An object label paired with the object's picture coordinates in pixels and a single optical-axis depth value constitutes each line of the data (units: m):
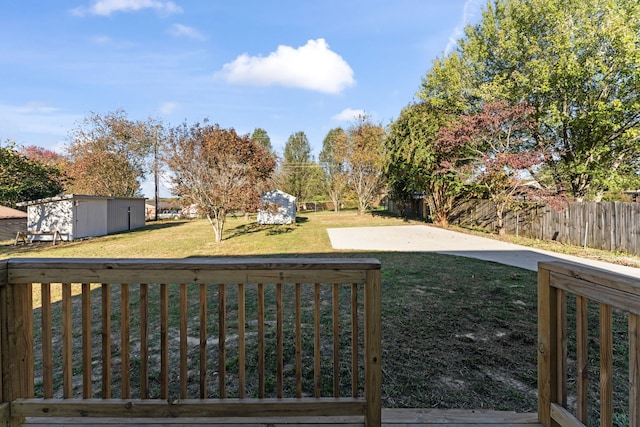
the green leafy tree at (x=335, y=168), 23.84
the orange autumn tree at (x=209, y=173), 10.31
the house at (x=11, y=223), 11.54
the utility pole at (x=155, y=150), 20.42
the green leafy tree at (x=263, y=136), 39.78
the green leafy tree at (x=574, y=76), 9.64
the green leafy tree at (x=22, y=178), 13.13
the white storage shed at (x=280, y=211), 17.00
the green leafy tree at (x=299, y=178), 31.66
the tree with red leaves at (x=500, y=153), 10.05
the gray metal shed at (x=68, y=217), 11.88
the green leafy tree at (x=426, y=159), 13.02
